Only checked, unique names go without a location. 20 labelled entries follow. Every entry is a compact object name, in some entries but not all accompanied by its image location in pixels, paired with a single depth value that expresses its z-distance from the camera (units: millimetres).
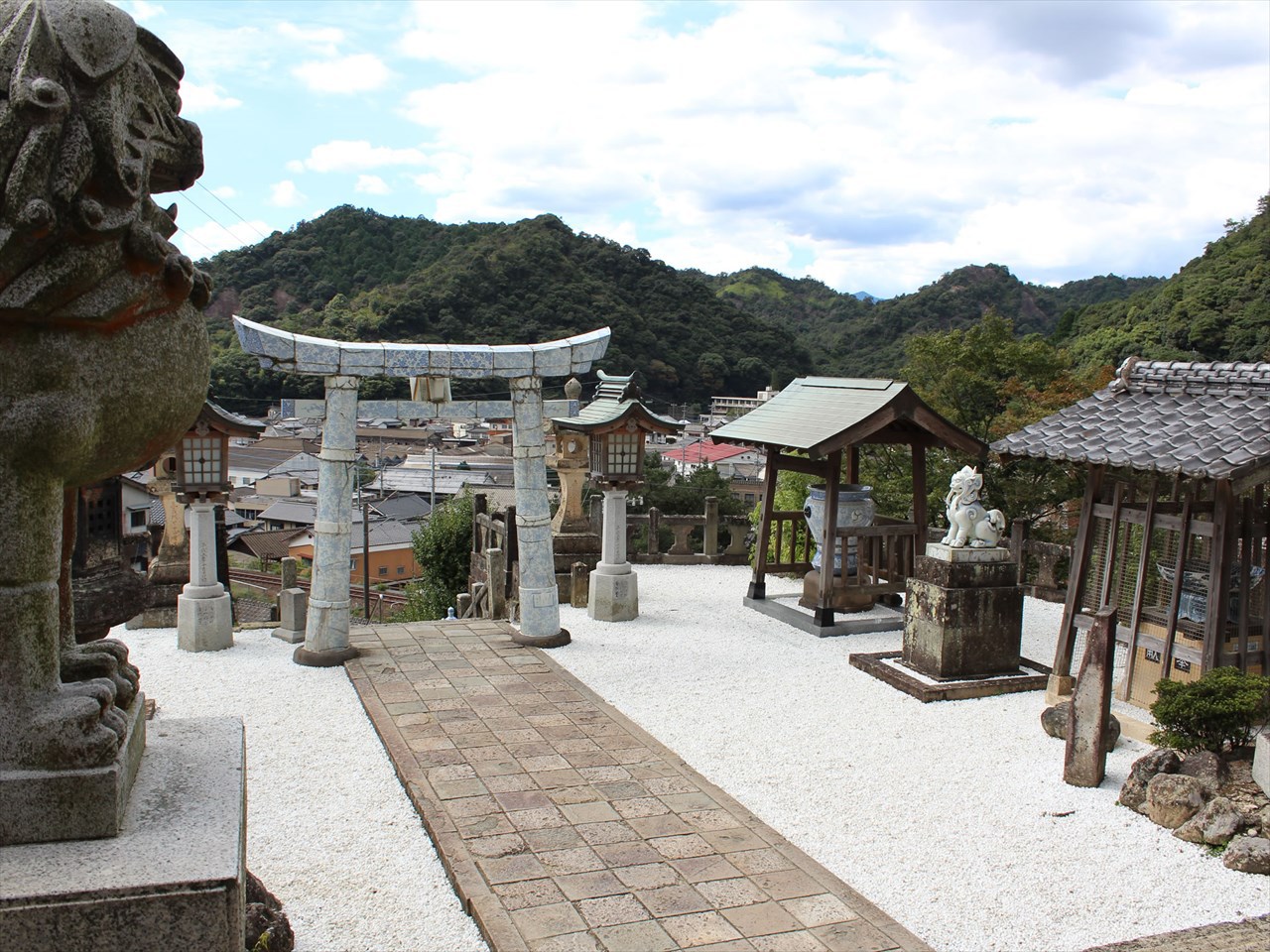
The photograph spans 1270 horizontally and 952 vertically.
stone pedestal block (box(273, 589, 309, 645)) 10398
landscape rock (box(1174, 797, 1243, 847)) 5699
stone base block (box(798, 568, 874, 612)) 11492
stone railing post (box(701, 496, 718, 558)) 16141
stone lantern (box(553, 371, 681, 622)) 11602
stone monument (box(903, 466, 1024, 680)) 8789
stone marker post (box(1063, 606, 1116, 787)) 6562
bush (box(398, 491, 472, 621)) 21000
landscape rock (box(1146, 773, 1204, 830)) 5969
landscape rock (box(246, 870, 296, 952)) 4070
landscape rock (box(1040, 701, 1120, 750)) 7562
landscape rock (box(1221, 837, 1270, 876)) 5379
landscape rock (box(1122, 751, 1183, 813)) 6262
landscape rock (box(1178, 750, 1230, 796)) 6121
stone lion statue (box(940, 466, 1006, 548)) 8773
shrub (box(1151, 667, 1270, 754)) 6410
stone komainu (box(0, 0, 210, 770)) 2734
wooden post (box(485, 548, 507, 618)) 13656
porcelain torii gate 9109
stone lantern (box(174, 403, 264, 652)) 9883
